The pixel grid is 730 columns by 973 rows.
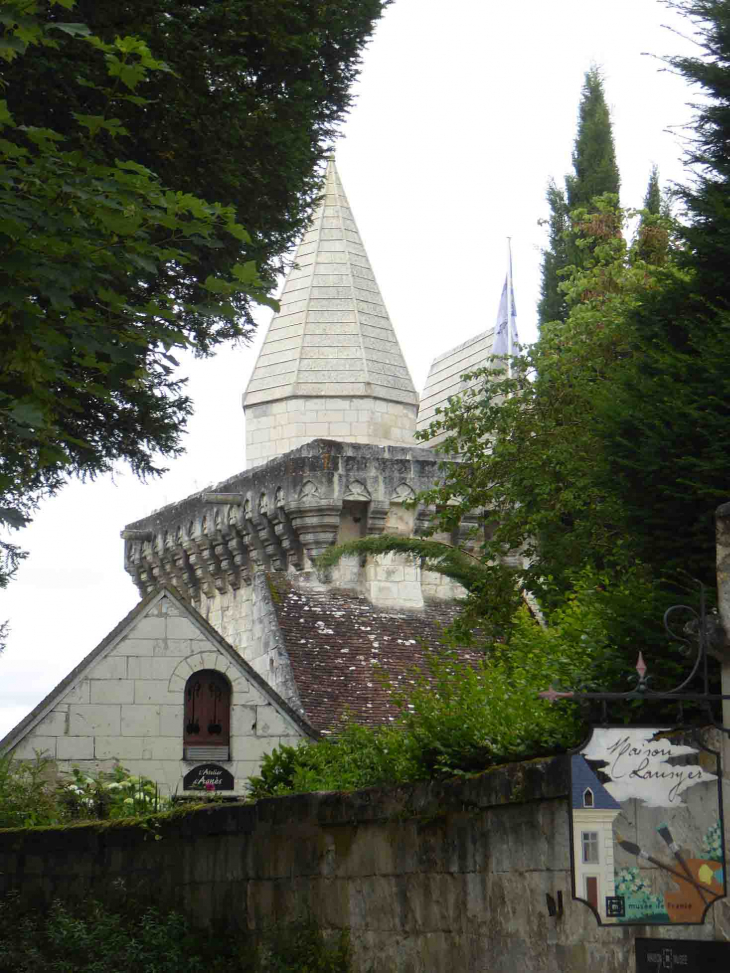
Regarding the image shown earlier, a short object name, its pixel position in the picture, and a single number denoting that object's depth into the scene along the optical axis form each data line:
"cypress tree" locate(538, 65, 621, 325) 35.09
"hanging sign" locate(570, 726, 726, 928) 7.80
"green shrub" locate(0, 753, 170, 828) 15.75
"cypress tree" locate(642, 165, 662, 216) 34.28
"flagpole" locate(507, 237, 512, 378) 33.34
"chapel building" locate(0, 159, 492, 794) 20.16
